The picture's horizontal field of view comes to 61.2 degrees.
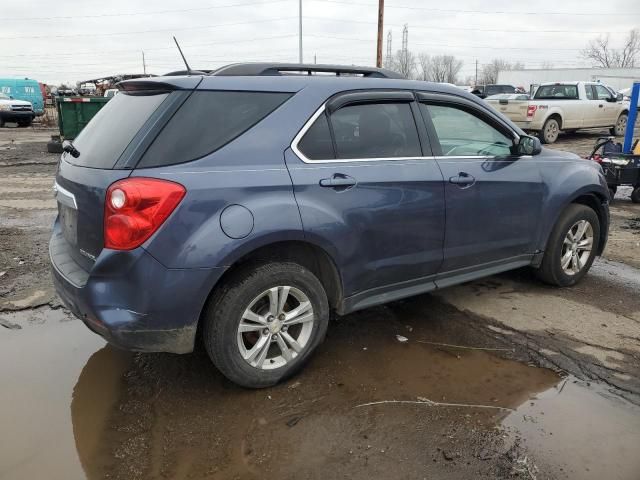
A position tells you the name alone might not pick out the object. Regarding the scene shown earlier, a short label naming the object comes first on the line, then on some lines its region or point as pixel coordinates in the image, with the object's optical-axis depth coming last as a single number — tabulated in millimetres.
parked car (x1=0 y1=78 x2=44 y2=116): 36062
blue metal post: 8906
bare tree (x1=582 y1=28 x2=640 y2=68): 83750
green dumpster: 15180
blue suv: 2719
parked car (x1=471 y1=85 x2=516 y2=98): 35406
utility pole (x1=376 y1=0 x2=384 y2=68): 26672
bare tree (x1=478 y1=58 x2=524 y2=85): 107888
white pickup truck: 16156
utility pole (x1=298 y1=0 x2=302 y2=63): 34062
